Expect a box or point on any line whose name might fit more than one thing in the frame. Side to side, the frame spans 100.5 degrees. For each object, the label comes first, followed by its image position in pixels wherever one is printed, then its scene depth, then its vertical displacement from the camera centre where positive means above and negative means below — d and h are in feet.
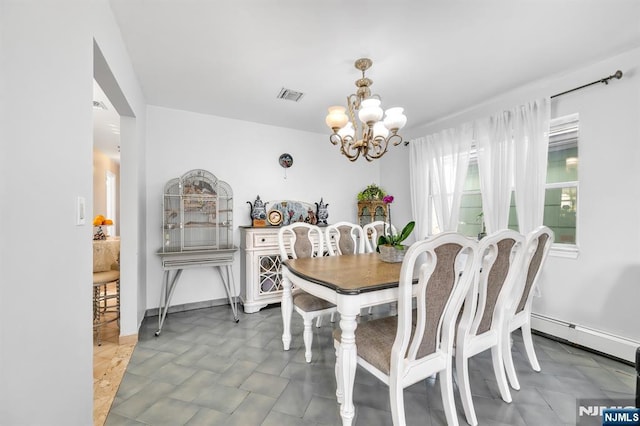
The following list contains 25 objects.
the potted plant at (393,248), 7.35 -1.05
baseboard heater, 7.01 -3.72
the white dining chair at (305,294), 7.07 -2.42
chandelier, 6.74 +2.38
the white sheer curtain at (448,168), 11.11 +1.84
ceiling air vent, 9.40 +4.21
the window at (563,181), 8.50 +0.94
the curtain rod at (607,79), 7.22 +3.64
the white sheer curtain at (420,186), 12.64 +1.16
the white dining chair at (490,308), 5.05 -2.01
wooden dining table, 4.79 -1.58
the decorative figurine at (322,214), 13.12 -0.17
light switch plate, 3.84 +0.01
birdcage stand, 9.15 -1.81
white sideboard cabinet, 10.81 -2.41
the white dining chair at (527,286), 5.79 -1.76
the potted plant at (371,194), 14.36 +0.89
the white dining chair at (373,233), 10.15 -0.91
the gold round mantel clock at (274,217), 12.28 -0.29
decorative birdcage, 10.37 -0.08
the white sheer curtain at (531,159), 8.62 +1.70
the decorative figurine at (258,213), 11.55 -0.10
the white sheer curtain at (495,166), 9.49 +1.62
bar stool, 8.14 -2.59
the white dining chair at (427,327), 4.18 -1.97
